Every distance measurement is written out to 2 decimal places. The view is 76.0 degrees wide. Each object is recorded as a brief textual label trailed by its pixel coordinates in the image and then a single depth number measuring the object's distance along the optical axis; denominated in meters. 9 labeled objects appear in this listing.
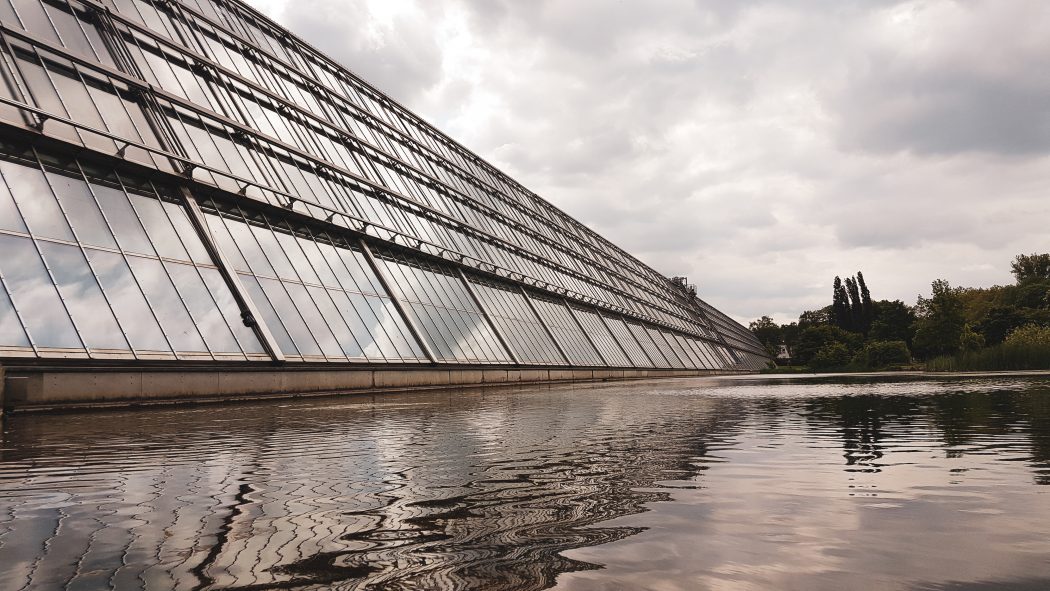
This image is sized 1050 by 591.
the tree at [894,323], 117.81
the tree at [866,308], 132.75
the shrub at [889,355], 82.56
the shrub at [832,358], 101.06
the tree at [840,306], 135.95
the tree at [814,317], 182.18
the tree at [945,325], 70.81
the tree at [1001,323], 70.81
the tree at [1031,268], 123.38
